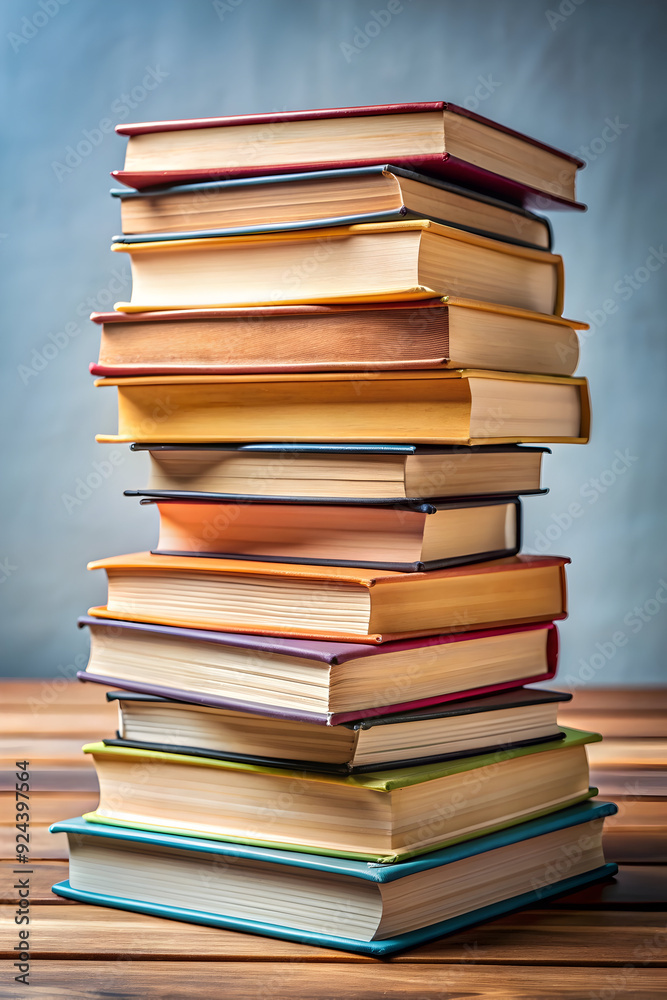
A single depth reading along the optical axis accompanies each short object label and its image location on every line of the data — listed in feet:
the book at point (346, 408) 4.89
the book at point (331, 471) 4.89
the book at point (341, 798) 4.78
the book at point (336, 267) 4.86
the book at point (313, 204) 4.88
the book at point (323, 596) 4.84
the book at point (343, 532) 4.92
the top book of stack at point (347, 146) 4.89
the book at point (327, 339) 4.87
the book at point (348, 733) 4.82
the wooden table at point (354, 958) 4.57
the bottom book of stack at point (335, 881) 4.74
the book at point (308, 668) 4.77
